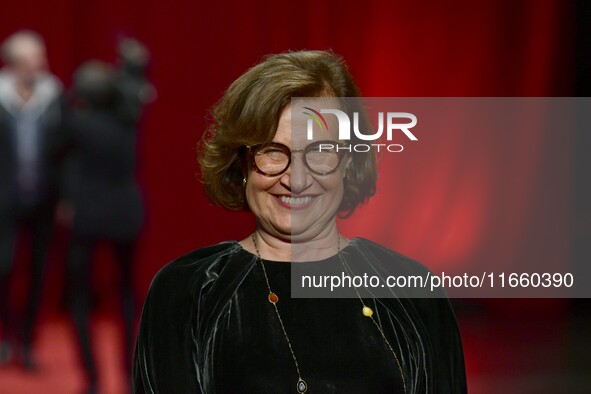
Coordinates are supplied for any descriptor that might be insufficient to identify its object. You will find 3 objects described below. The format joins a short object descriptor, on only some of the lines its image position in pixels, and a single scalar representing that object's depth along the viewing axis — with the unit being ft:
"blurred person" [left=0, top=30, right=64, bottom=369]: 24.47
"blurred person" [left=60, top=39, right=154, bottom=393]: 23.82
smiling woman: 9.23
